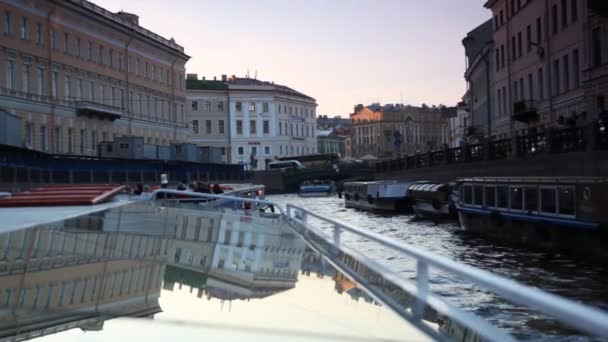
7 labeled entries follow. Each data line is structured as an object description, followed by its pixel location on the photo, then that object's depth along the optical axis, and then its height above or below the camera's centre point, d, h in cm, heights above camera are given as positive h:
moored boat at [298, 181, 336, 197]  7819 -120
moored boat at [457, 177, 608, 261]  1705 -93
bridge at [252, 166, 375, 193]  8625 +19
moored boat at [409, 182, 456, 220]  3241 -105
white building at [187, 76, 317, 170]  10225 +746
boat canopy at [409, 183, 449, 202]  3281 -67
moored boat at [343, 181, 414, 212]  4012 -102
